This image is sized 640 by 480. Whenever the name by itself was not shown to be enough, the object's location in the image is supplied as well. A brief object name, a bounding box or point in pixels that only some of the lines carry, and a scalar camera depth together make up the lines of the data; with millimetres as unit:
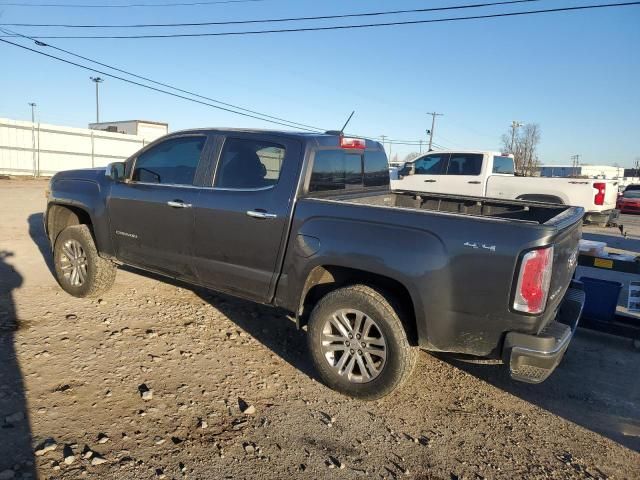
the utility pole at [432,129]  58841
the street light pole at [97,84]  57072
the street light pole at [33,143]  24234
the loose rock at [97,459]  2641
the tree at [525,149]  55031
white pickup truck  10570
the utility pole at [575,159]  102738
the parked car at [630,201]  22312
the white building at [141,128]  42000
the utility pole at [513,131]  59781
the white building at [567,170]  68188
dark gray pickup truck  2904
